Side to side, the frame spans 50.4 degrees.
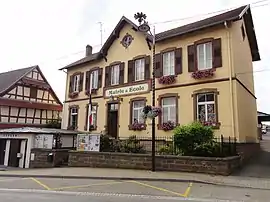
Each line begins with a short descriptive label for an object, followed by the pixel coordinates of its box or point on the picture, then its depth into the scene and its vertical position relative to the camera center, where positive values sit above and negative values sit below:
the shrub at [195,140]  13.77 +0.55
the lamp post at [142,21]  14.44 +6.48
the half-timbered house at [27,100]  32.28 +5.77
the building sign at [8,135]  21.27 +0.96
